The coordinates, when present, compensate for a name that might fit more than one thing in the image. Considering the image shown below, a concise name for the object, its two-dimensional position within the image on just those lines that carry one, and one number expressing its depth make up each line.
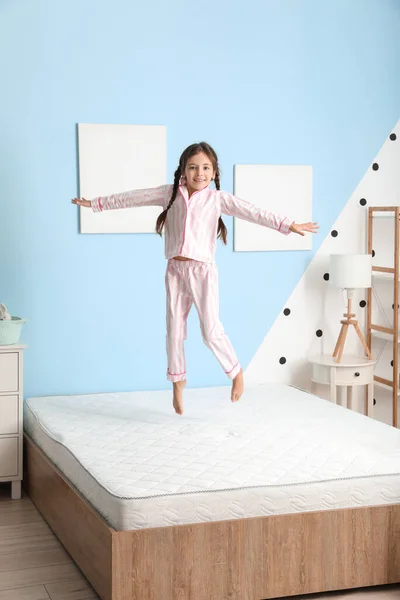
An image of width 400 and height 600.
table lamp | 4.73
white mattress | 2.86
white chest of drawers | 4.05
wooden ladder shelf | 4.78
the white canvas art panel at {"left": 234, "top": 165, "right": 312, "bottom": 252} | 4.78
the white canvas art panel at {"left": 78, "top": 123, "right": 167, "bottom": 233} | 4.45
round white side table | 4.75
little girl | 3.56
